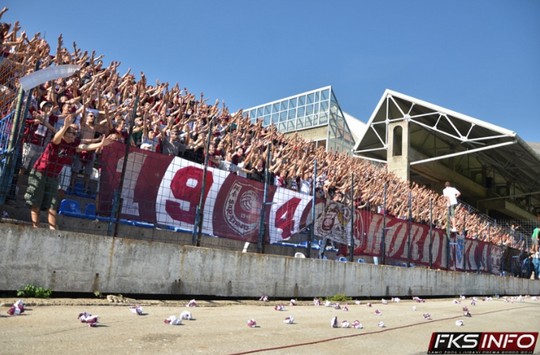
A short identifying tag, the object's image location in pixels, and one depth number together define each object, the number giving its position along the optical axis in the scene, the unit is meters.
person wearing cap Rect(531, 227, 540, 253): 19.35
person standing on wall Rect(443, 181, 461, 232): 14.74
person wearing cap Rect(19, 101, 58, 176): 6.32
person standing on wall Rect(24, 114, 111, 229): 6.09
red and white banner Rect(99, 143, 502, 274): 7.03
